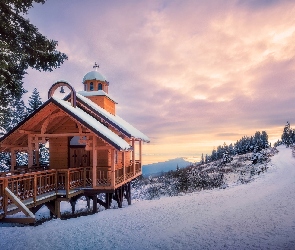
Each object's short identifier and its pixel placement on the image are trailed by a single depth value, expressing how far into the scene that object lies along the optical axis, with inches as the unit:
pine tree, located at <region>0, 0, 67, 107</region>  457.7
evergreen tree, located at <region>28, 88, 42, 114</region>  1183.6
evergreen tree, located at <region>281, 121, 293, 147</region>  3821.4
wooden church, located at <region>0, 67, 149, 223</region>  490.3
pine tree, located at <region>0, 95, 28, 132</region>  1110.7
